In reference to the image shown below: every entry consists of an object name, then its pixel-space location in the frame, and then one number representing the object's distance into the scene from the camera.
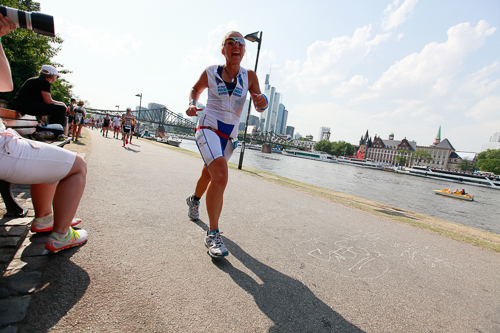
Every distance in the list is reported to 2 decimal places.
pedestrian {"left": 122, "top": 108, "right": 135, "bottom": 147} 12.12
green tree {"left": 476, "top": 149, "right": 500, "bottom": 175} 96.69
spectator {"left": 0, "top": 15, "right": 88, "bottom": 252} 1.43
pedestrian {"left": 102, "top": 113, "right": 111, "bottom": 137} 16.91
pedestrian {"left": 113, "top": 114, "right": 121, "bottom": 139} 15.85
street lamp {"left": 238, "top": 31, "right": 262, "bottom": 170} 11.70
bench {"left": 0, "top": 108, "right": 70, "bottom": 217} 2.10
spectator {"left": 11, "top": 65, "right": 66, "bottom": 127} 3.39
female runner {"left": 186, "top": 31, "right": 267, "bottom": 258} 2.47
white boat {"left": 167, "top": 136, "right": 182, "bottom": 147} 33.95
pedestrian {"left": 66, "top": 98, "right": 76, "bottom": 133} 8.97
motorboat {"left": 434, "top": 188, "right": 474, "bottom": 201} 30.95
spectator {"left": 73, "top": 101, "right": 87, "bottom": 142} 9.70
